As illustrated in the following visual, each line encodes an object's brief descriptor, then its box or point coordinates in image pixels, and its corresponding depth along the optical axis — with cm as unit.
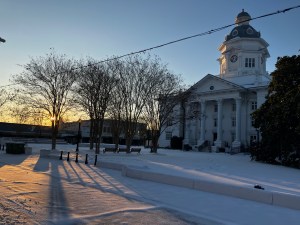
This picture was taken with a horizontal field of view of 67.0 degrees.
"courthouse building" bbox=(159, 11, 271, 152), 3638
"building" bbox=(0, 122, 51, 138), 4327
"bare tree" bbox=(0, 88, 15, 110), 2428
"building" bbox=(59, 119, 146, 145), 4639
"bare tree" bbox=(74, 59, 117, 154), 1986
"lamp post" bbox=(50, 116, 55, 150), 2101
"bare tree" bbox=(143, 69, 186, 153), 2218
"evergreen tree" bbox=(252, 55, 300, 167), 1648
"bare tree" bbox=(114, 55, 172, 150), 2095
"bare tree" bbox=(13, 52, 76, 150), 2068
